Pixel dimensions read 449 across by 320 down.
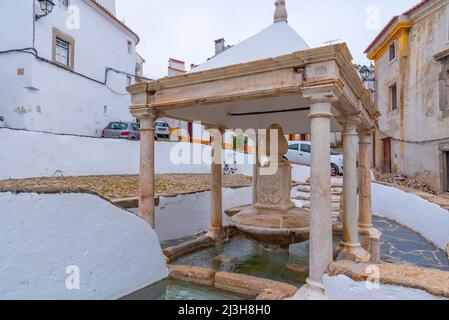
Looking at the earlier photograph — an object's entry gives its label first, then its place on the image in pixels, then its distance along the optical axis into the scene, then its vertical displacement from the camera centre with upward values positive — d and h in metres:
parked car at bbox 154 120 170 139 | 16.97 +1.91
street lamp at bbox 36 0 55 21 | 11.37 +6.10
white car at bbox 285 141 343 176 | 15.75 +0.59
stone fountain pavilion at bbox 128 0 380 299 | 3.08 +0.79
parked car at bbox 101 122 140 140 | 14.79 +1.67
